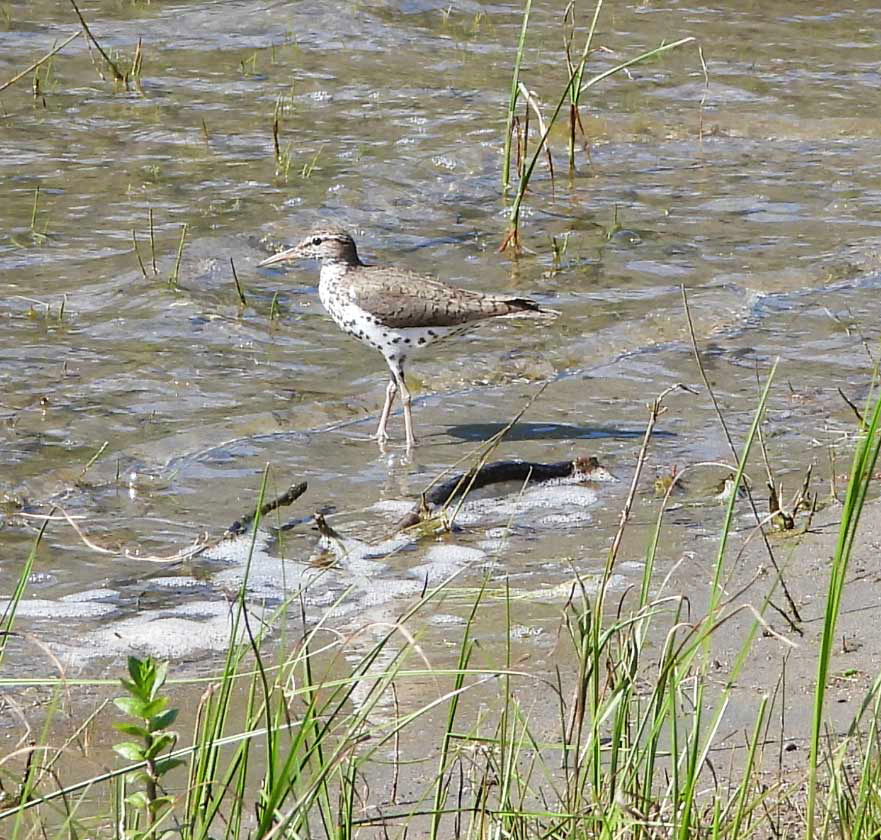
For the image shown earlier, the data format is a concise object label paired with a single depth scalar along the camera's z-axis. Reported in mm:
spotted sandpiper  14961
